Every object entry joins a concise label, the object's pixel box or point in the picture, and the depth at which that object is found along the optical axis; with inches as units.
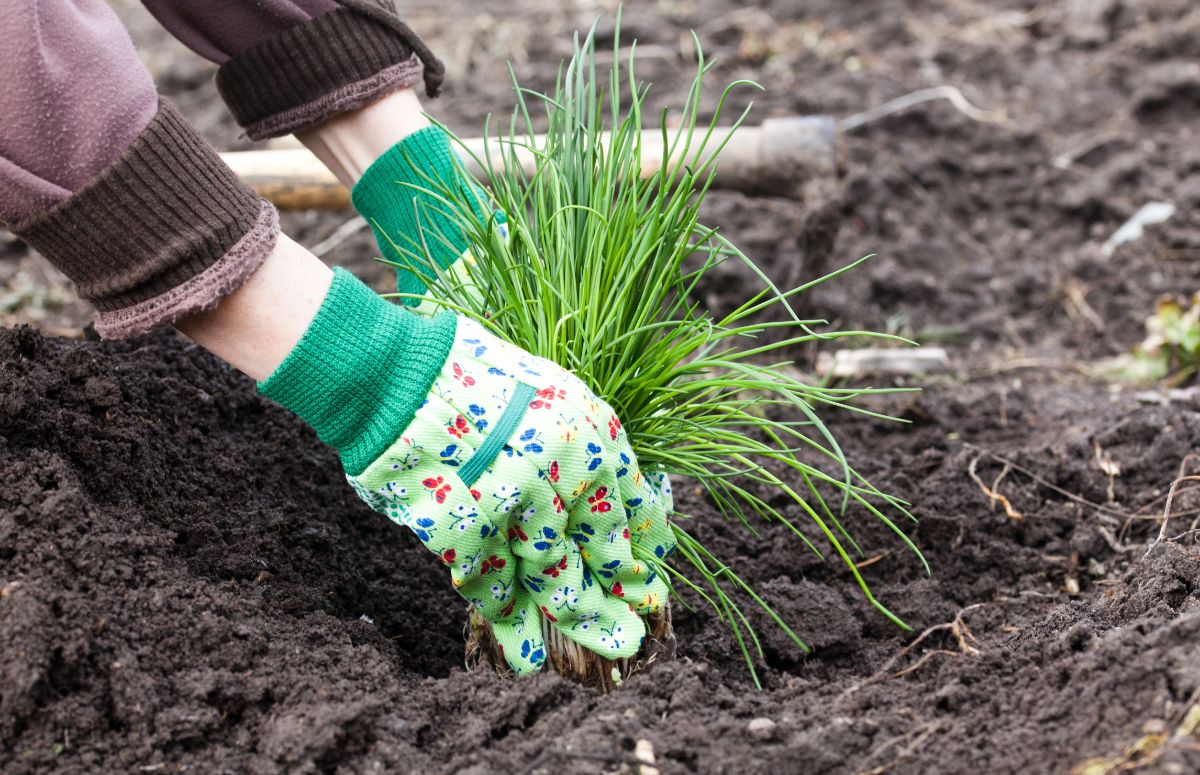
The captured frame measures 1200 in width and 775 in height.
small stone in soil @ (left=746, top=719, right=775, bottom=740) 53.9
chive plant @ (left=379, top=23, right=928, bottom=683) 57.6
